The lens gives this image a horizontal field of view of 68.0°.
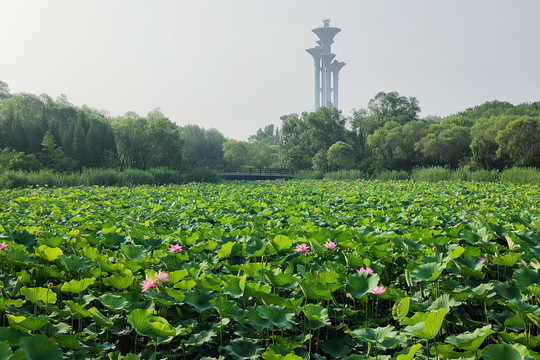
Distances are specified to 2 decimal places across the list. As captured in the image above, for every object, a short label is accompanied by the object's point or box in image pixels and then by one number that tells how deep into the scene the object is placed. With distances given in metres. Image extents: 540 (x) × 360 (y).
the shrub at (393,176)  26.86
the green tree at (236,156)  74.25
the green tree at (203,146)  70.69
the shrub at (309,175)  35.78
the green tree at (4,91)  56.22
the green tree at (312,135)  46.97
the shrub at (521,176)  17.28
